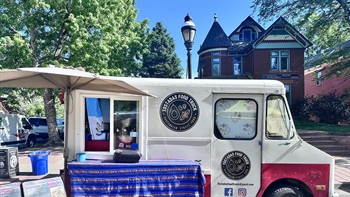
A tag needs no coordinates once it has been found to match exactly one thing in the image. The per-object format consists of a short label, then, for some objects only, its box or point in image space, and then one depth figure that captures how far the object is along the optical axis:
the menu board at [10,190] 3.23
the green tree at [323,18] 13.70
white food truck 3.90
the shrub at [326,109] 15.10
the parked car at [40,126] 15.72
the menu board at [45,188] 3.32
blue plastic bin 4.93
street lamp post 5.48
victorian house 20.09
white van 11.45
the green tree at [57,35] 10.21
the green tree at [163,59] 28.16
